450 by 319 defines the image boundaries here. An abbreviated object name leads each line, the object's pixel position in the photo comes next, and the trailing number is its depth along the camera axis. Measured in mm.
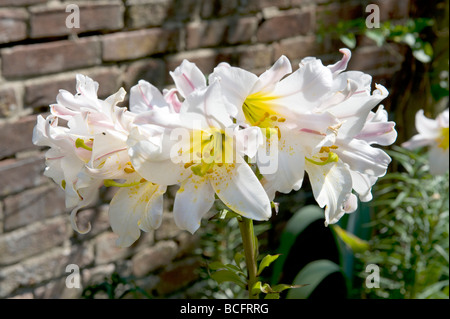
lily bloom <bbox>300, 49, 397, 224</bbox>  606
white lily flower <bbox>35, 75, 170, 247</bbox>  592
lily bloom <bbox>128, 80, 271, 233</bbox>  557
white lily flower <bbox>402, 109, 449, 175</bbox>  1371
